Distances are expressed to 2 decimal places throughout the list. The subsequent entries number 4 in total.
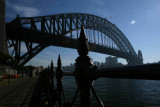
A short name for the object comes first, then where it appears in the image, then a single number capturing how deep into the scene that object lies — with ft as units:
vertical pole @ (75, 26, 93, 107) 4.79
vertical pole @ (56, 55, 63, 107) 9.70
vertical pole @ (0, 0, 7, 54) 86.17
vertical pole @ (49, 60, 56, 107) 12.64
